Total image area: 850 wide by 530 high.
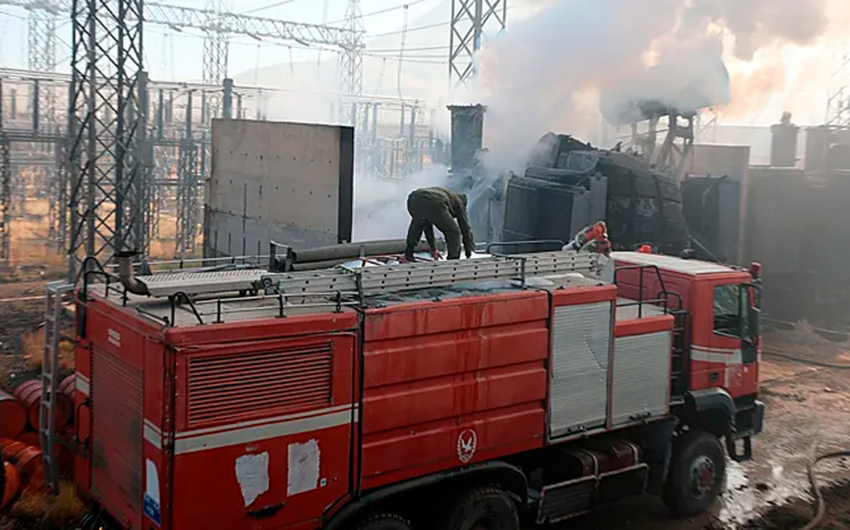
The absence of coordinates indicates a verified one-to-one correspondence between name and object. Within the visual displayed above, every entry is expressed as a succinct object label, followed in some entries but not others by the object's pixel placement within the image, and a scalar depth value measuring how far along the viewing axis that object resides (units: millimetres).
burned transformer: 17656
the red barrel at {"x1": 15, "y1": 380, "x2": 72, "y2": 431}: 9117
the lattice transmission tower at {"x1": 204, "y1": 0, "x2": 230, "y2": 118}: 44719
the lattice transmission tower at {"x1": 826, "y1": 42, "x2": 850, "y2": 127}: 39250
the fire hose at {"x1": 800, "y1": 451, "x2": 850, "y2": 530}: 8477
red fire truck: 5246
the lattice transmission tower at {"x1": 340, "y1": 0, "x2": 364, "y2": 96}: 50781
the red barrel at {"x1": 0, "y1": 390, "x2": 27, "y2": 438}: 8984
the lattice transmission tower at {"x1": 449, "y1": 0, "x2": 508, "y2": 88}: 27656
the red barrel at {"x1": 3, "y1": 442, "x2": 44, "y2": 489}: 8211
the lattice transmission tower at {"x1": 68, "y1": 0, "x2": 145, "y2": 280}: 17391
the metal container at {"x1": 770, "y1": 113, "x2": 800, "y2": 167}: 34219
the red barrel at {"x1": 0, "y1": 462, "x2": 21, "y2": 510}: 7898
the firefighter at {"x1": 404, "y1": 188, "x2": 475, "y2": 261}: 7984
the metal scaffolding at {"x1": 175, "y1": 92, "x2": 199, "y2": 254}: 28672
